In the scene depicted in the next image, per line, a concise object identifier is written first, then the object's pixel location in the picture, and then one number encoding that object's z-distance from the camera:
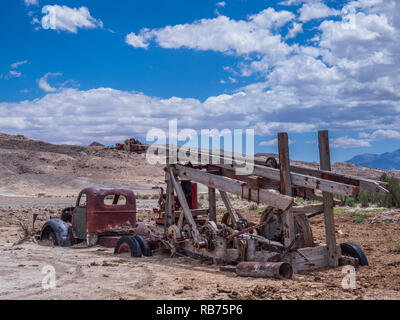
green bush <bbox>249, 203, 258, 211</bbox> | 26.19
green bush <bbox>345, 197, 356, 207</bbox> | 26.30
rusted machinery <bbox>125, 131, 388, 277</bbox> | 8.33
